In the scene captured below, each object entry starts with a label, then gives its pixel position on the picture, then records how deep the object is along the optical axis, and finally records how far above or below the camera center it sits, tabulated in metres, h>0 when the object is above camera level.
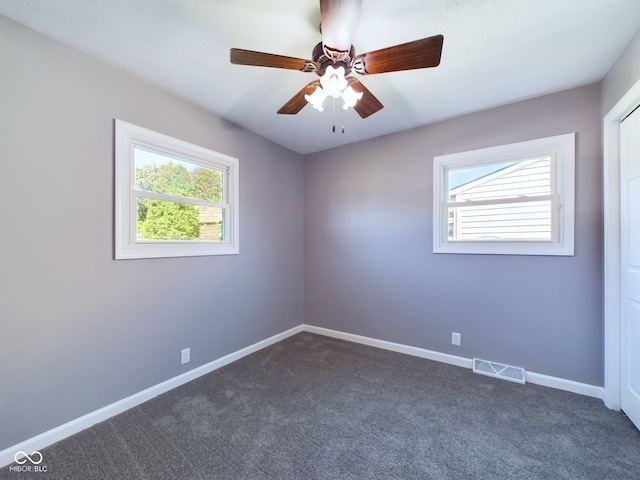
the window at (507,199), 2.27 +0.38
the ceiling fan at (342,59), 1.27 +0.96
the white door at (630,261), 1.75 -0.13
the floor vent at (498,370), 2.37 -1.17
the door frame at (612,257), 1.94 -0.12
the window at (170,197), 2.01 +0.36
